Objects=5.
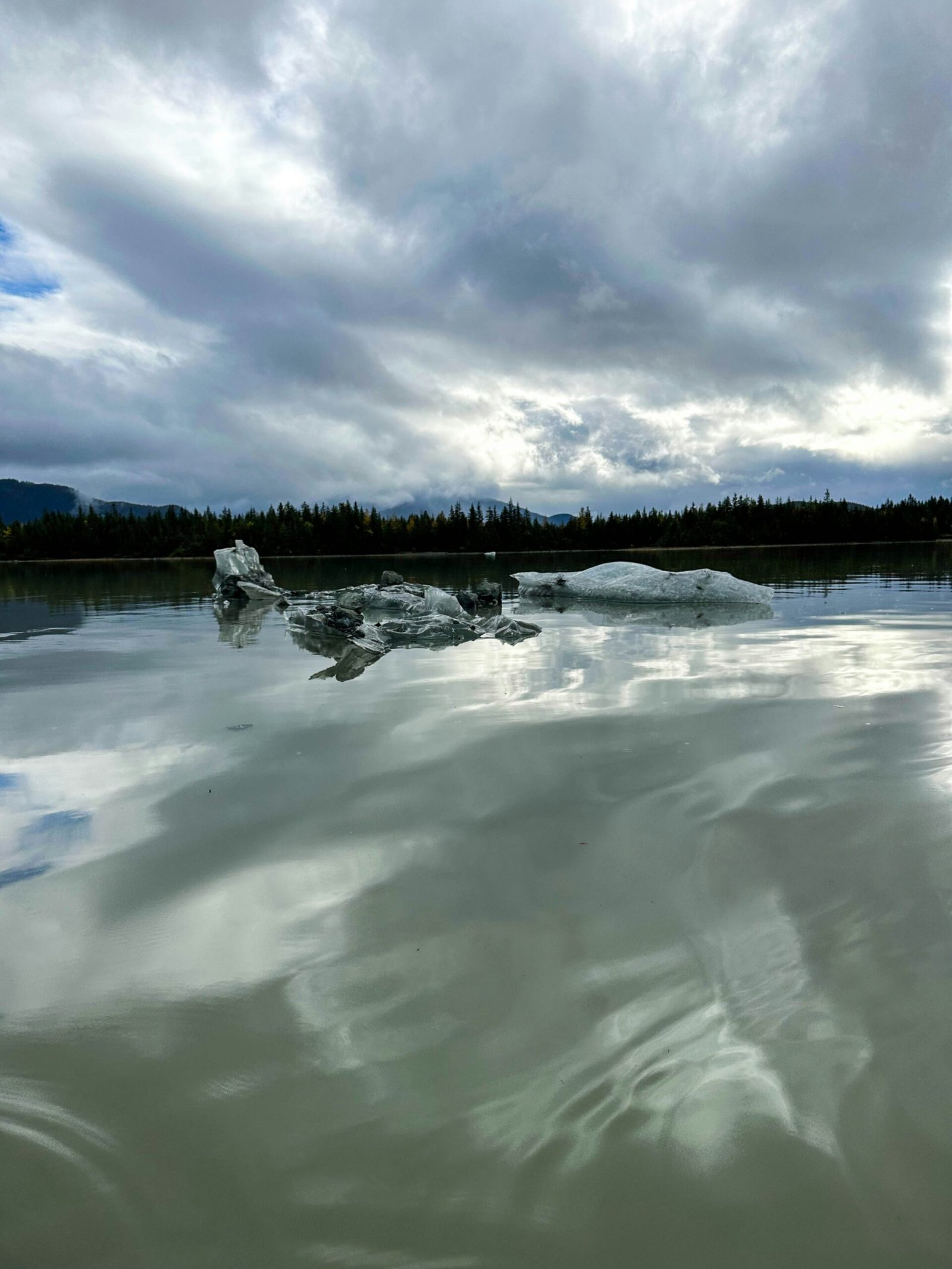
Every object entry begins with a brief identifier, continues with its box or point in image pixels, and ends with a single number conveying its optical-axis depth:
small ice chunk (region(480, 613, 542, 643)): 12.18
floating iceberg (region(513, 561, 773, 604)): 18.31
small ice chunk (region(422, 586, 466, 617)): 15.46
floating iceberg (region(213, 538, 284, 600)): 22.00
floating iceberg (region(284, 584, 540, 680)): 11.01
